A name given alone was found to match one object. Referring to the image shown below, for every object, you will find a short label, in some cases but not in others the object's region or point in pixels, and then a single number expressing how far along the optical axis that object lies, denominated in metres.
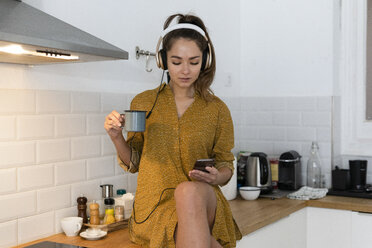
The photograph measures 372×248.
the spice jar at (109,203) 2.27
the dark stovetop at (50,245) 1.92
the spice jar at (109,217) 2.20
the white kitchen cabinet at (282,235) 2.37
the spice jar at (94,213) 2.16
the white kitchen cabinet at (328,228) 2.84
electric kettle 2.99
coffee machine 3.12
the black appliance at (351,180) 3.01
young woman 1.92
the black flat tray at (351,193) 2.92
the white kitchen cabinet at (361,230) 2.77
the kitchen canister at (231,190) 2.84
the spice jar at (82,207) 2.18
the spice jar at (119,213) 2.24
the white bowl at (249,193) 2.87
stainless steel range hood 1.41
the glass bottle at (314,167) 3.17
